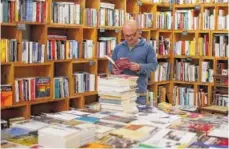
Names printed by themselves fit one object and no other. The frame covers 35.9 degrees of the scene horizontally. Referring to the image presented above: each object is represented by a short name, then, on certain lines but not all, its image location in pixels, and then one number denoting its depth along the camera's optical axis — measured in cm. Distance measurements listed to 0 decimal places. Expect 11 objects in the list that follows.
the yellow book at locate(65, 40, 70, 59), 461
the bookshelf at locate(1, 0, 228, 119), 416
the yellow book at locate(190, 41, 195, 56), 615
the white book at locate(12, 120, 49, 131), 250
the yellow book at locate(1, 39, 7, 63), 382
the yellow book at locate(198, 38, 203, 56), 605
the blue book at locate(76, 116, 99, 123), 270
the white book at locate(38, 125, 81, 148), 207
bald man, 381
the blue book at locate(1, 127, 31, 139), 236
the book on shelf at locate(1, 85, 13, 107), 384
